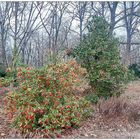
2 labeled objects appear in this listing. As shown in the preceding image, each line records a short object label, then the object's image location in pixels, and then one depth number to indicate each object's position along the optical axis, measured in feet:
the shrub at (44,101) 13.02
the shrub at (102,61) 20.65
